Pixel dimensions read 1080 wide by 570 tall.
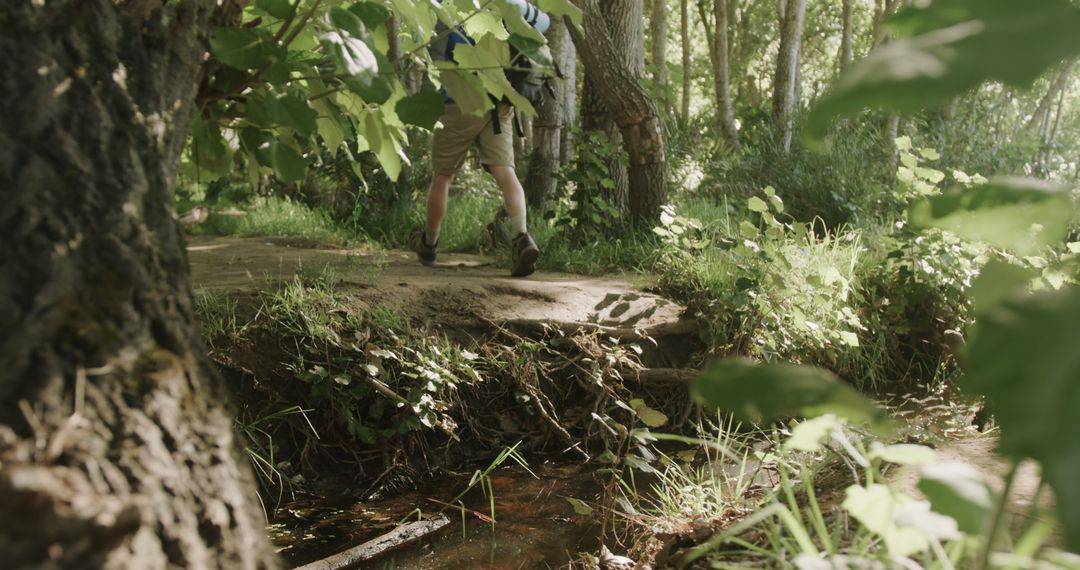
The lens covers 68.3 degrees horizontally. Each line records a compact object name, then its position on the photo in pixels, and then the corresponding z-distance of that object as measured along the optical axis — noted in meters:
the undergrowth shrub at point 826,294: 4.25
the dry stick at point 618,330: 4.05
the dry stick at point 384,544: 2.60
